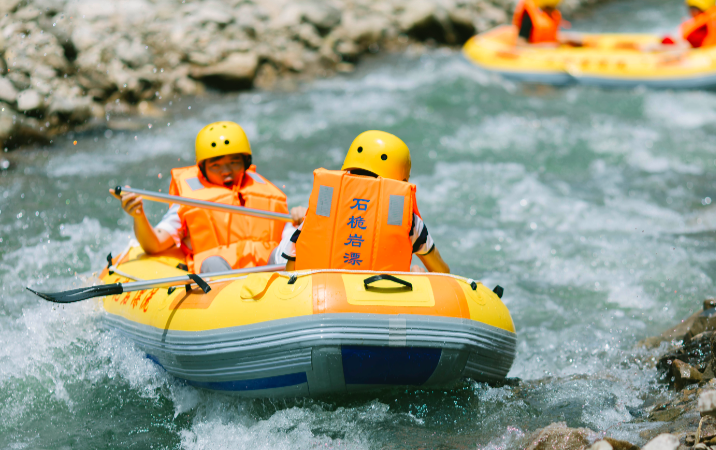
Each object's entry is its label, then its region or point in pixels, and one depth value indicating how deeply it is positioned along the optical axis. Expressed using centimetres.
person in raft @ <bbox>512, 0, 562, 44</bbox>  2352
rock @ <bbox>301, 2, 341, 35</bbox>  2367
